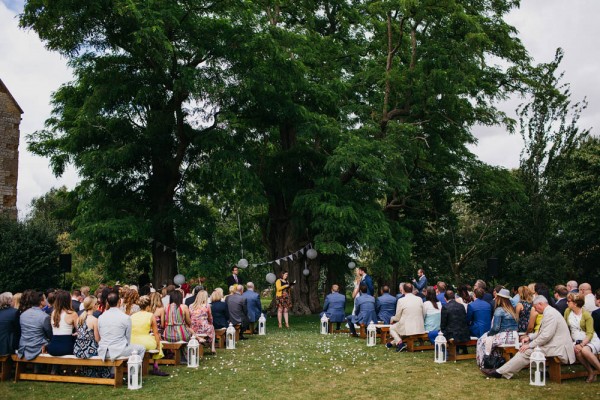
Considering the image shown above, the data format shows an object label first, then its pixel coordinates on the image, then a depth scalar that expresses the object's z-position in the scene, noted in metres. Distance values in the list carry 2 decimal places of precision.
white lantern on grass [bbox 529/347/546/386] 9.01
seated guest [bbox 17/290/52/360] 9.88
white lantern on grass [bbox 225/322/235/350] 13.66
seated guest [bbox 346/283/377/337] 15.13
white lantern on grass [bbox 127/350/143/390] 9.12
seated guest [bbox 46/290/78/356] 10.02
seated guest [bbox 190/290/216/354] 12.67
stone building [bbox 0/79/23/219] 26.94
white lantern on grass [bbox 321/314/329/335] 16.89
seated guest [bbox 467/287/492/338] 12.02
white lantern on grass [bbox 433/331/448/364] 11.37
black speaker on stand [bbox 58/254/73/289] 21.30
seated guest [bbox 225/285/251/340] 15.22
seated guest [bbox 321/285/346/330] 16.73
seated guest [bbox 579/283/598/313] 11.75
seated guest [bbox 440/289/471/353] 11.68
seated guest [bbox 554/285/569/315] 11.41
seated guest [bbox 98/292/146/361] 9.39
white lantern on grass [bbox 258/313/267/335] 17.02
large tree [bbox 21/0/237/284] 18.86
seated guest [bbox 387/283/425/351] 12.75
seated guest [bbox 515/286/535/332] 11.28
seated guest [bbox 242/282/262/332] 16.67
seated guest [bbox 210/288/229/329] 14.09
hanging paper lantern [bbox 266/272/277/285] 22.58
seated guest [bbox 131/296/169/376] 10.12
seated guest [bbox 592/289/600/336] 10.24
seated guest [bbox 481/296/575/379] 9.22
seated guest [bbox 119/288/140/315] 11.11
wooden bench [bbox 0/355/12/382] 10.03
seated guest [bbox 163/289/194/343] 11.59
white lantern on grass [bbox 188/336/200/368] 11.05
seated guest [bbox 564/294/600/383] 9.49
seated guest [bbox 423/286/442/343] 12.91
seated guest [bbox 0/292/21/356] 9.84
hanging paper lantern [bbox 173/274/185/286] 20.33
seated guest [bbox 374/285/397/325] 15.20
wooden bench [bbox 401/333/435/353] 12.82
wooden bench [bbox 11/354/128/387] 9.42
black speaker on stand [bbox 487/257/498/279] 23.16
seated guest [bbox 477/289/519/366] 10.16
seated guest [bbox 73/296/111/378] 9.70
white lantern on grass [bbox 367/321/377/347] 14.02
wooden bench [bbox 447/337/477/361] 11.64
